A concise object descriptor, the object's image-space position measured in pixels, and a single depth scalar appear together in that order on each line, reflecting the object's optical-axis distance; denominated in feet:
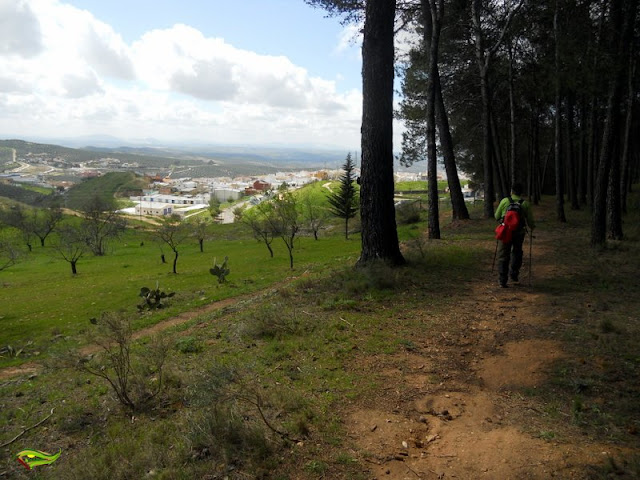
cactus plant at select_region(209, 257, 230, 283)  66.90
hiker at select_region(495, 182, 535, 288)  25.52
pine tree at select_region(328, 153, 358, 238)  137.94
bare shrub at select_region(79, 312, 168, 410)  15.03
